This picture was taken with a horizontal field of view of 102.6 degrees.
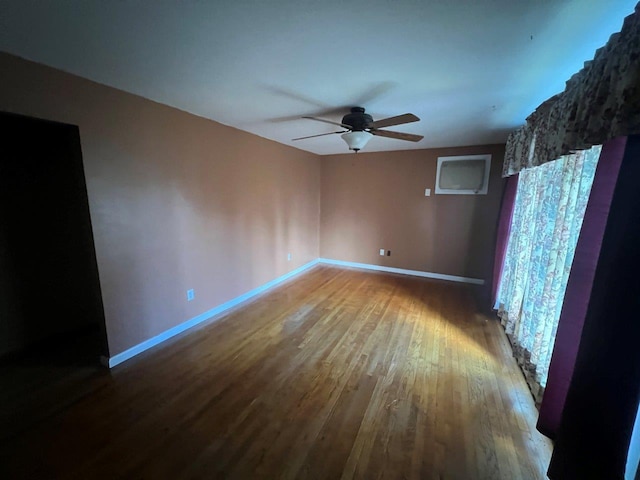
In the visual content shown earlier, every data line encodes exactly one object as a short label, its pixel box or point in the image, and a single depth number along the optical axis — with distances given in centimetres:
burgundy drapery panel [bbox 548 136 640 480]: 102
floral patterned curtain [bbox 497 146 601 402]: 171
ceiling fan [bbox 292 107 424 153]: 224
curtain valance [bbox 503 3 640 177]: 104
